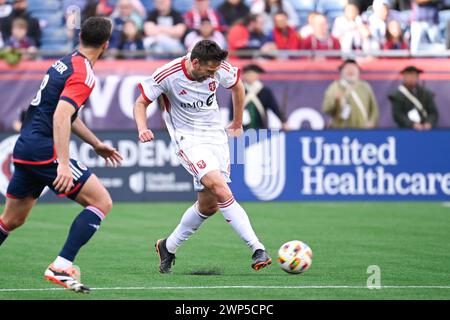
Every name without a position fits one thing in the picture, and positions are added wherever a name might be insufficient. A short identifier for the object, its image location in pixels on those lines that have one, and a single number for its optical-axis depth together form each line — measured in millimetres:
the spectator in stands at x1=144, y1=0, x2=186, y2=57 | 21000
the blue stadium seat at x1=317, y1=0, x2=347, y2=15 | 22453
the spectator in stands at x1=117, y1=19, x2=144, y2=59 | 20578
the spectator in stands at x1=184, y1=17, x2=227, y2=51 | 20734
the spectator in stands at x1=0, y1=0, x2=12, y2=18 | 20984
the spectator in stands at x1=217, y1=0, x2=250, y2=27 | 21938
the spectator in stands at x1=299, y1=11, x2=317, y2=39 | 21203
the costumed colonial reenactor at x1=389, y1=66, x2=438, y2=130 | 19938
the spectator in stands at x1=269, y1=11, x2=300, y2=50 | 21188
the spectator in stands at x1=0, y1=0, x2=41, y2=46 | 20828
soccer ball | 10219
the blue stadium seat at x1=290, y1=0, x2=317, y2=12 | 22797
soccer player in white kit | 10500
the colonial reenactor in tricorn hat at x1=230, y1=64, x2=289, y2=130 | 19578
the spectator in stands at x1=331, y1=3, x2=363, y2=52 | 21047
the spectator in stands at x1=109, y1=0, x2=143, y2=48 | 20797
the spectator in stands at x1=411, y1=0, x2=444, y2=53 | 20938
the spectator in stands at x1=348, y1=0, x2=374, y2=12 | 22078
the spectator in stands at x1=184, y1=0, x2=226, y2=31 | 21328
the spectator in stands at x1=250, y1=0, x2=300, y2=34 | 21984
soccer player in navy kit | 8844
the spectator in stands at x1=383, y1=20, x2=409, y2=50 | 20984
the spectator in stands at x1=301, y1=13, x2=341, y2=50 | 21016
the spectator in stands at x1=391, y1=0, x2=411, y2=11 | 22375
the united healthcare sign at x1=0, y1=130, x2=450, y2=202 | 19172
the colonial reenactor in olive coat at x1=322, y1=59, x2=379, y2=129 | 19859
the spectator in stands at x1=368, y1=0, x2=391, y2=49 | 21078
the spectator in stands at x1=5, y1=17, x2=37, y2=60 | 20438
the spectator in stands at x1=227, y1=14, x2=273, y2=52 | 20859
